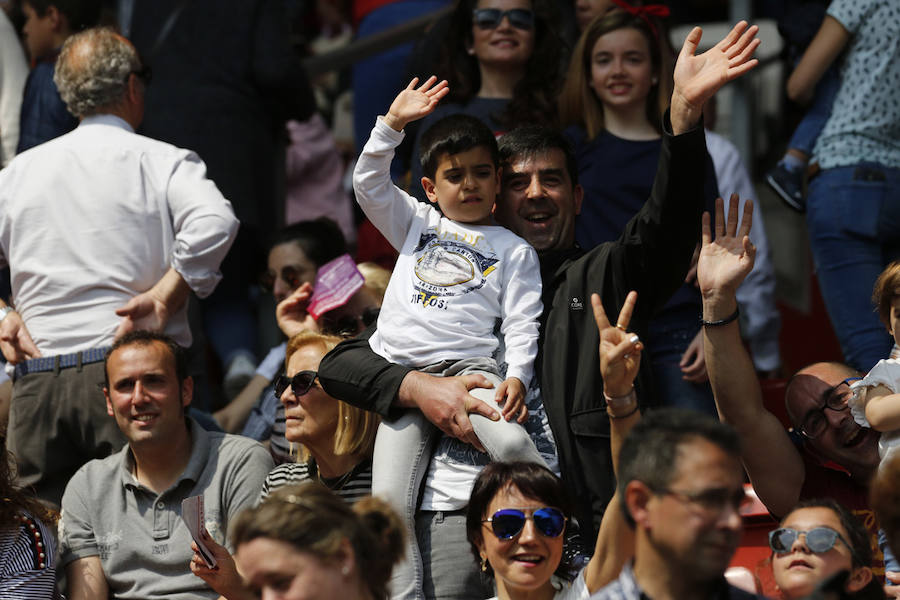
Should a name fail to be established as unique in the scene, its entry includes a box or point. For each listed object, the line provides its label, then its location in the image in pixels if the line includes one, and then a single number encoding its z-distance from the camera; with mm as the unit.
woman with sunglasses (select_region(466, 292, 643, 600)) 8070
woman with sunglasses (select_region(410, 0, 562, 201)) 12250
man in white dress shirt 11039
